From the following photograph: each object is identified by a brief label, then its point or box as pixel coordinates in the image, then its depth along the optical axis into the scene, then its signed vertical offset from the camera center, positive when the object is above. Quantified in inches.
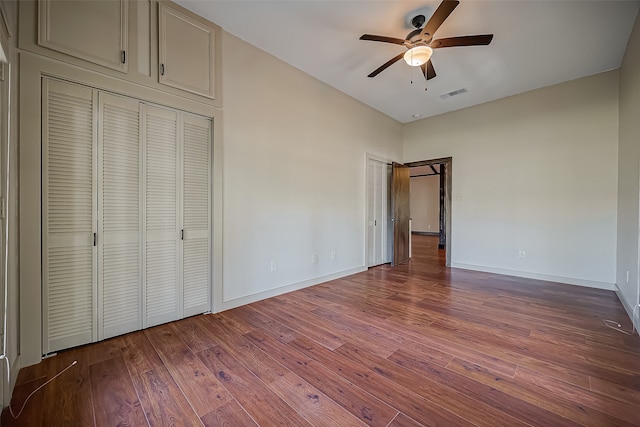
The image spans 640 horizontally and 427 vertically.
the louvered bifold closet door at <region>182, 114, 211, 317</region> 101.0 -1.2
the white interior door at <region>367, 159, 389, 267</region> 193.2 +0.9
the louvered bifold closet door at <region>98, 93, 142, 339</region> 83.1 -2.2
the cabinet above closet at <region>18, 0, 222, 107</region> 72.2 +55.4
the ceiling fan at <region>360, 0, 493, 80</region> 86.6 +63.0
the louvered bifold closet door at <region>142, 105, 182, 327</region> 92.1 -2.6
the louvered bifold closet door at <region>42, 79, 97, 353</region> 73.6 -1.1
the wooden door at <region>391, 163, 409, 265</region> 205.6 +1.1
